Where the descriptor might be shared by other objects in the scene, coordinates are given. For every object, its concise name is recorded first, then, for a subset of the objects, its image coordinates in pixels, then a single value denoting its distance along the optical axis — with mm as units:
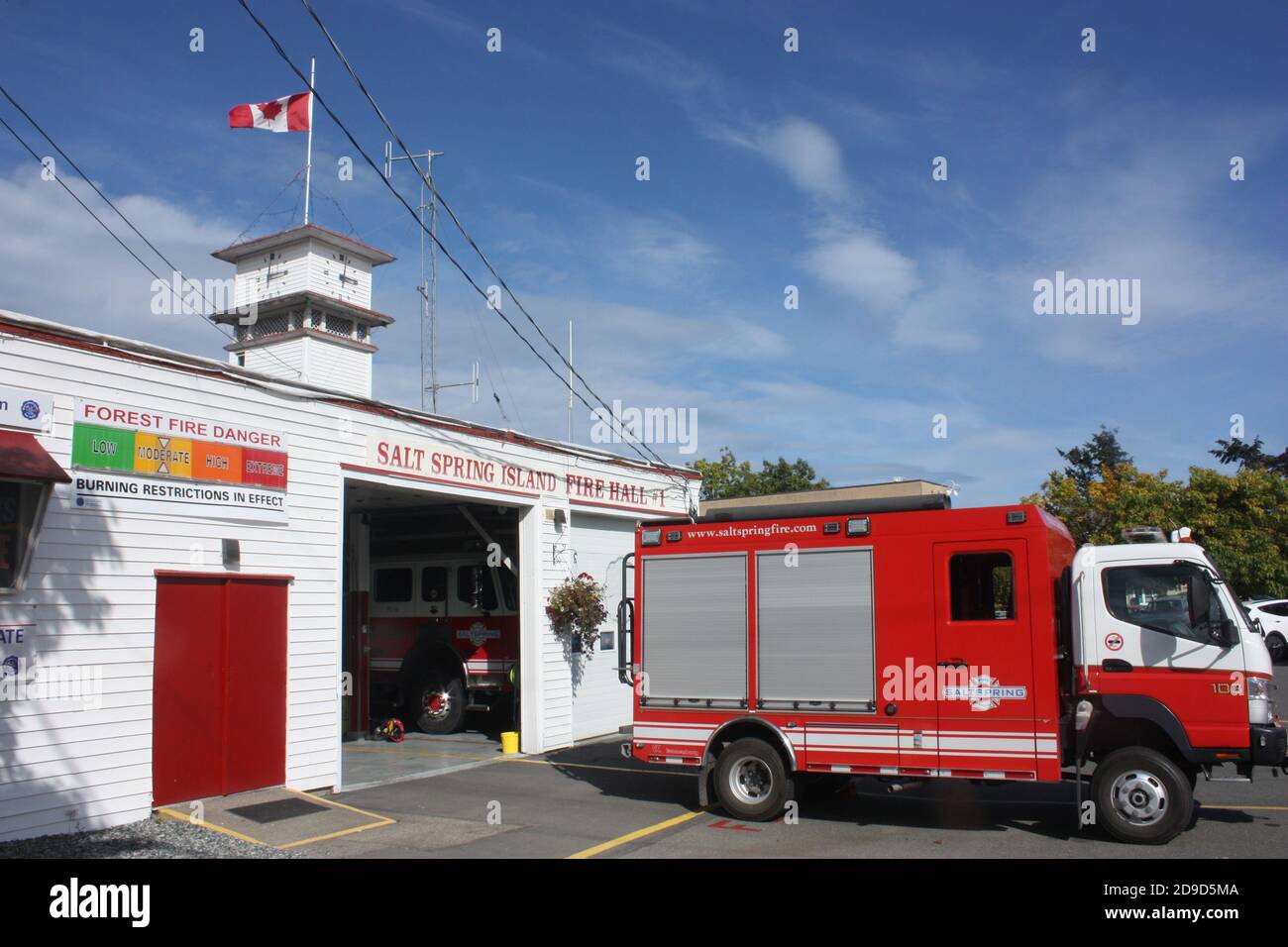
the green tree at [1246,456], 55438
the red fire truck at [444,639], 16750
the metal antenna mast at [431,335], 25578
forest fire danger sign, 9484
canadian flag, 14234
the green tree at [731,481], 39875
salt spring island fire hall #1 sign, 13148
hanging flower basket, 15641
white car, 27188
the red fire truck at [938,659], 8695
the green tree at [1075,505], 35500
